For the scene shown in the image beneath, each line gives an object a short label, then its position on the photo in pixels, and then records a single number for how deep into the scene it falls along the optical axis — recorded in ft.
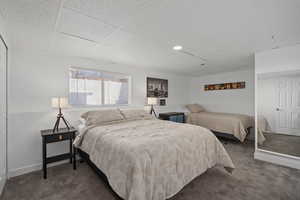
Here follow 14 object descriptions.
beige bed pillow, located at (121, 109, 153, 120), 10.06
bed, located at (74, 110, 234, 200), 4.47
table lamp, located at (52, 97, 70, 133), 7.79
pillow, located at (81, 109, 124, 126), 8.43
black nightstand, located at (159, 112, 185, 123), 14.02
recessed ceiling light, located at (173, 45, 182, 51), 7.93
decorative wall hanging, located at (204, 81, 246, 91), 14.79
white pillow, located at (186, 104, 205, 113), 16.48
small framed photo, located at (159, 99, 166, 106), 15.11
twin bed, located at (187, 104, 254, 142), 11.41
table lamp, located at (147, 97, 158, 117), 12.94
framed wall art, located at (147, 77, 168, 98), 14.08
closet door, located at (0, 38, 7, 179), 5.97
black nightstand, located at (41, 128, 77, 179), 7.27
